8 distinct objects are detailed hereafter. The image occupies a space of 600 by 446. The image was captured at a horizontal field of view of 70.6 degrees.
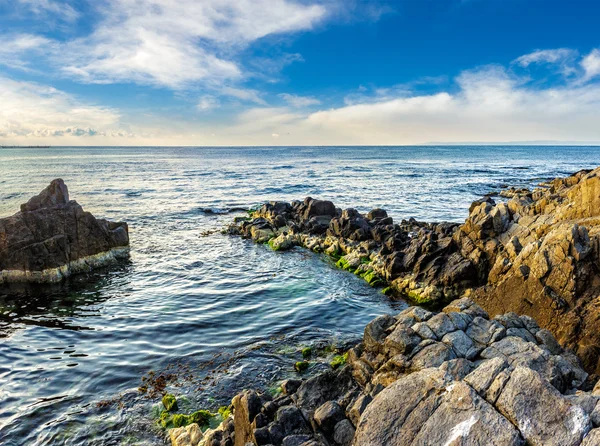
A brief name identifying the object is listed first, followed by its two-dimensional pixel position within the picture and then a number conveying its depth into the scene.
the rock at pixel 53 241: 28.16
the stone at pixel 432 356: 13.49
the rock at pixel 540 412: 7.01
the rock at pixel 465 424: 7.20
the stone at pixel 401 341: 14.62
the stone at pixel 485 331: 14.34
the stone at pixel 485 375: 8.12
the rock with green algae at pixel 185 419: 14.07
